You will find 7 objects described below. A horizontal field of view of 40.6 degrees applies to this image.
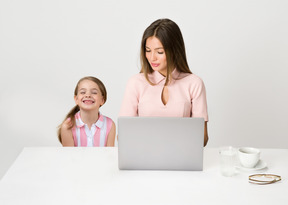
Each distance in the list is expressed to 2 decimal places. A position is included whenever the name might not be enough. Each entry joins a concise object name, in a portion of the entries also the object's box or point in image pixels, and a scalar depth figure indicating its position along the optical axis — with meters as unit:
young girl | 2.56
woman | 2.24
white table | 1.40
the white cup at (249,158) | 1.65
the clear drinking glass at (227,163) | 1.61
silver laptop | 1.60
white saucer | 1.65
